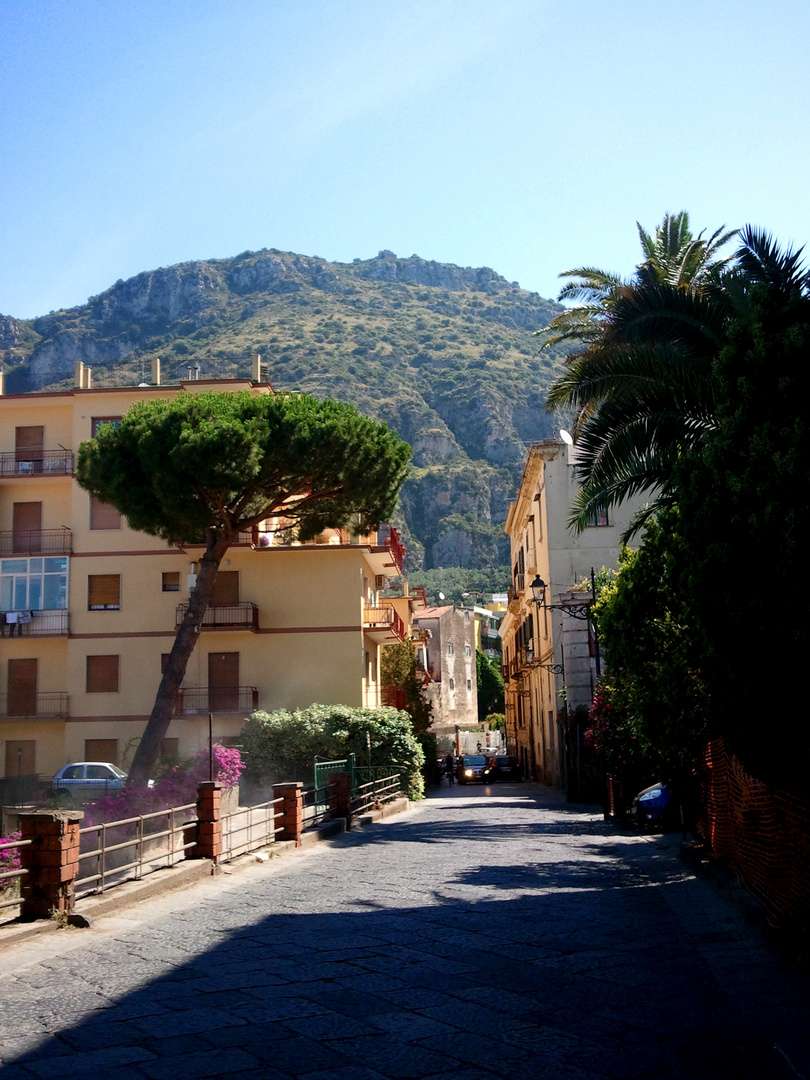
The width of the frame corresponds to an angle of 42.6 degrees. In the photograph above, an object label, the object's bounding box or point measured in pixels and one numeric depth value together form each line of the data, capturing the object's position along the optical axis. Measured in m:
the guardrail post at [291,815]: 17.24
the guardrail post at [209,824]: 13.92
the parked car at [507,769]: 50.22
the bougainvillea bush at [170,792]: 17.59
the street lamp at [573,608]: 26.69
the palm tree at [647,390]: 12.81
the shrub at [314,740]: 28.78
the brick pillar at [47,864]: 9.76
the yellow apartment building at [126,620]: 33.75
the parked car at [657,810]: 18.95
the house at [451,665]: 79.69
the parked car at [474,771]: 50.12
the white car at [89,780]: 26.05
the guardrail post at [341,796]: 21.08
